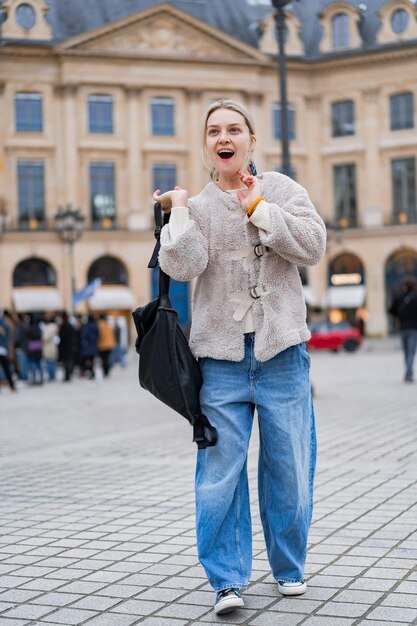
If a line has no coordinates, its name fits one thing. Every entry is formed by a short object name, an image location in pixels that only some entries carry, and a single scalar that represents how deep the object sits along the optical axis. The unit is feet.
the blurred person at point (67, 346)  86.69
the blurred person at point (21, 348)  85.35
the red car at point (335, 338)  134.21
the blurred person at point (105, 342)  86.53
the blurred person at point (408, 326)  63.72
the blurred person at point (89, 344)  82.84
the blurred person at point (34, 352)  81.20
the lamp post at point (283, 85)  53.72
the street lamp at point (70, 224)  113.70
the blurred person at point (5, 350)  69.05
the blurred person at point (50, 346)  87.66
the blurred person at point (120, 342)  103.65
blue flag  116.67
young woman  14.92
